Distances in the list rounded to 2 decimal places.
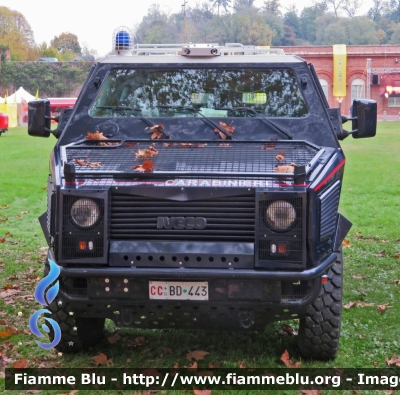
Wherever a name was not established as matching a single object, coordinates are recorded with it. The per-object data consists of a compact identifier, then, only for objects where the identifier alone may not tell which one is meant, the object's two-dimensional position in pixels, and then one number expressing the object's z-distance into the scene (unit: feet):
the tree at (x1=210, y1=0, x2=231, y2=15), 258.69
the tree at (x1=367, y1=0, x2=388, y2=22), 374.43
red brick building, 217.97
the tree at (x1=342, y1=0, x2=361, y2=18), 321.11
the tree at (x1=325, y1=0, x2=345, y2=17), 326.03
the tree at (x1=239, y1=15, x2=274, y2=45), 252.21
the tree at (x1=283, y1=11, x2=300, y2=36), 342.44
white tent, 182.27
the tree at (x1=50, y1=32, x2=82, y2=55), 349.33
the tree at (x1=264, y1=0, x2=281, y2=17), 332.25
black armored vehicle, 16.67
